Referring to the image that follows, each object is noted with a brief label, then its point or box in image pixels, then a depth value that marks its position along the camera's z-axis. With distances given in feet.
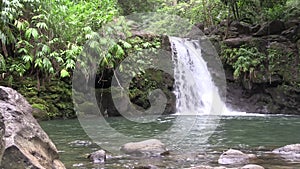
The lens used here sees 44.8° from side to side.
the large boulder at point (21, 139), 10.17
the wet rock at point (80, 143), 21.20
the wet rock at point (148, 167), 15.13
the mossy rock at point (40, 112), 34.06
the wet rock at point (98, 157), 16.65
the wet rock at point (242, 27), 50.14
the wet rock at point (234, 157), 16.34
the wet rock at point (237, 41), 48.02
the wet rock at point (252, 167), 13.99
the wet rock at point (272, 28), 47.37
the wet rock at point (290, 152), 17.10
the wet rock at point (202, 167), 14.06
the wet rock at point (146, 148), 18.26
